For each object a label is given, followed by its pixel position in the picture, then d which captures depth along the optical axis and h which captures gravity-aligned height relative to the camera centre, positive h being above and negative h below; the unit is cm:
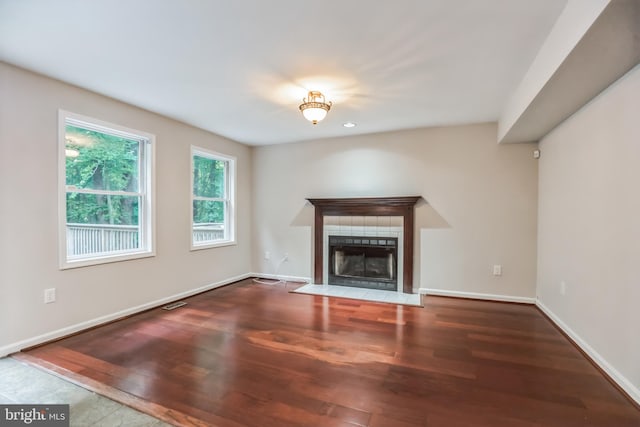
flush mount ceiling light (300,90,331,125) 284 +100
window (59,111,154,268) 286 +19
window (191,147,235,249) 433 +17
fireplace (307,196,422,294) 427 -5
